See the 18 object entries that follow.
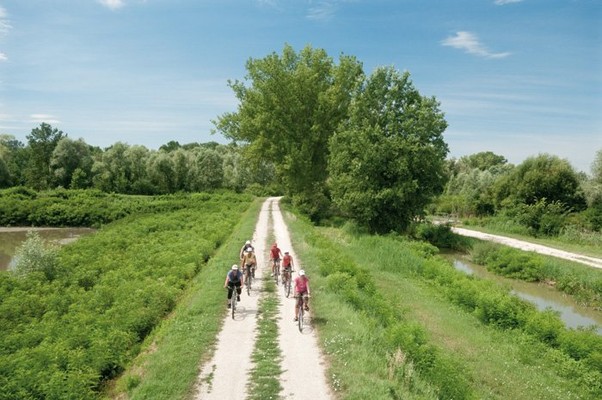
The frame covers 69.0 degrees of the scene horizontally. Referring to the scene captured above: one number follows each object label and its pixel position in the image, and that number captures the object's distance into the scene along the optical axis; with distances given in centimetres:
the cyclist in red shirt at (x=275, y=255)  2072
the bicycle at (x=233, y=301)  1586
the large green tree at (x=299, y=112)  4953
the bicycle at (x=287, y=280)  1852
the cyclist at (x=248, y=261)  1884
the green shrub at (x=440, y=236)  4065
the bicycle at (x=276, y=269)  2091
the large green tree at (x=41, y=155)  8494
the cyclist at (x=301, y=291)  1462
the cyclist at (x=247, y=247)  1982
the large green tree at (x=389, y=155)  3875
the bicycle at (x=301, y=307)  1461
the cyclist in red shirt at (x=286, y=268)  1862
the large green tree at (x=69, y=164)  8356
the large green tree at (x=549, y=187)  5600
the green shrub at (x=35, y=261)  2522
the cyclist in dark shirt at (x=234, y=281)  1619
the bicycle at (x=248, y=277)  1880
